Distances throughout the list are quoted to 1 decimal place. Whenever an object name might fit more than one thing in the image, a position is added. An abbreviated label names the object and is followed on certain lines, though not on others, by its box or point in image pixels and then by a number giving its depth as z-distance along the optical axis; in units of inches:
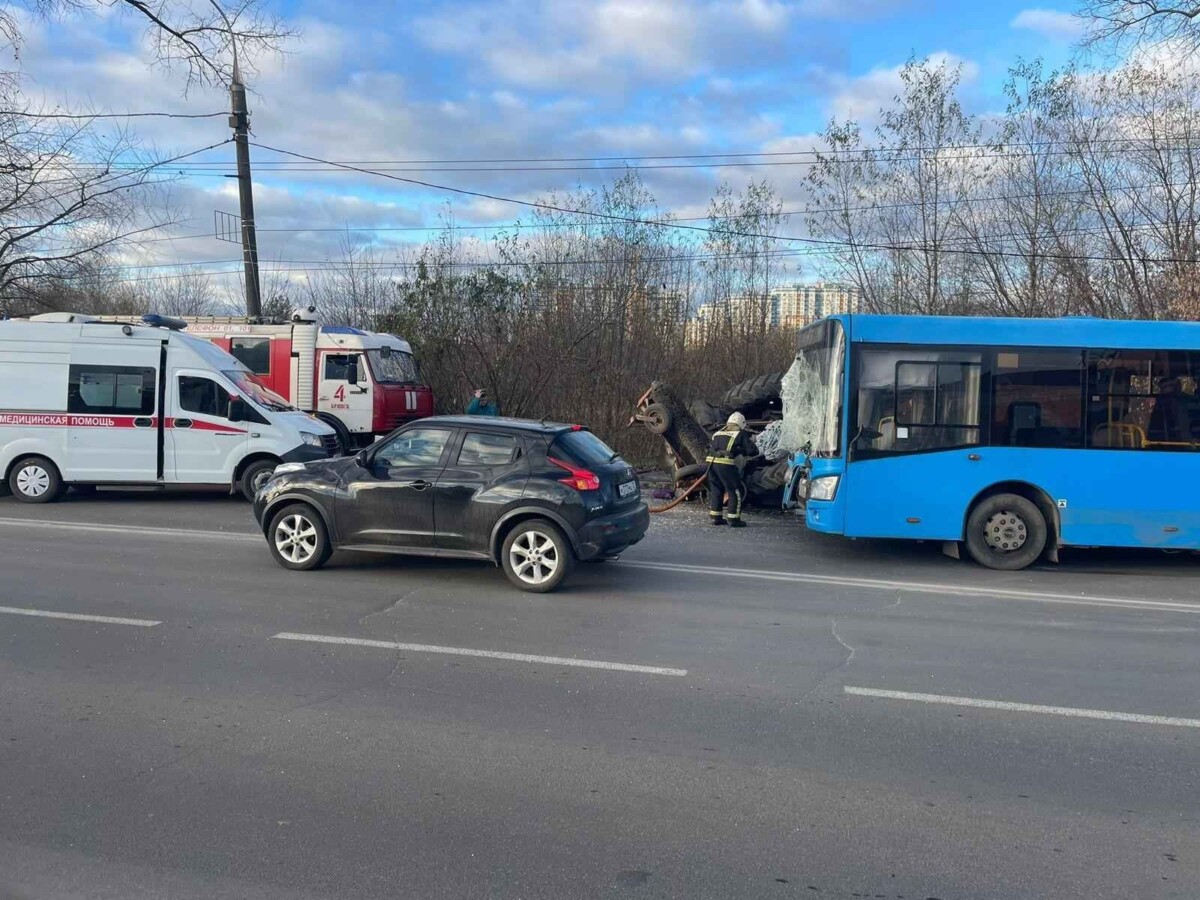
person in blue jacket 768.3
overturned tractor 580.4
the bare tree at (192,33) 507.8
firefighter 516.4
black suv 348.5
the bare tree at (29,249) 762.2
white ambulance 562.6
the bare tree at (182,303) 1700.5
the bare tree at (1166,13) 676.1
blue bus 410.9
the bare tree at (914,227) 922.7
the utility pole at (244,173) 813.9
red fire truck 803.4
